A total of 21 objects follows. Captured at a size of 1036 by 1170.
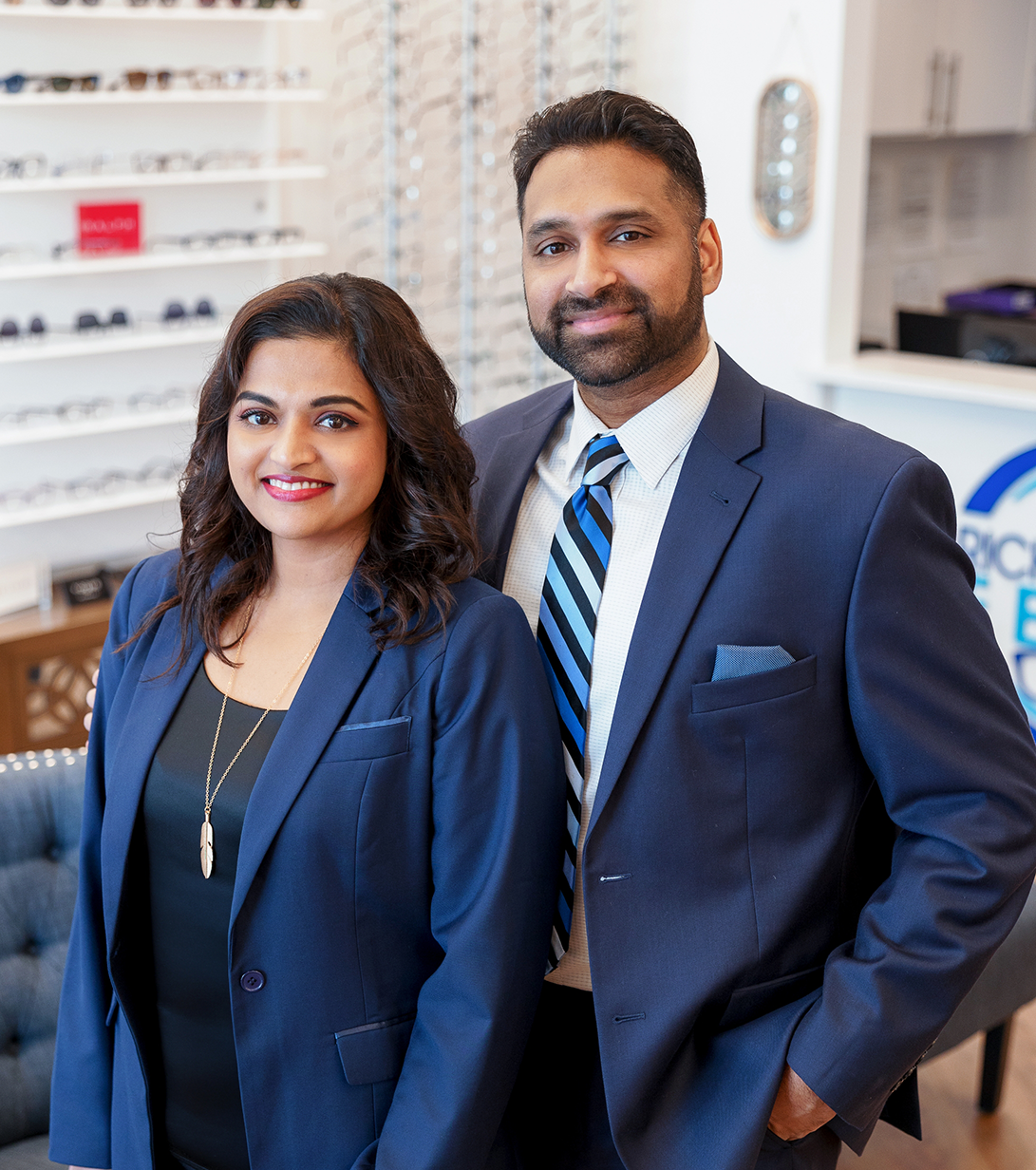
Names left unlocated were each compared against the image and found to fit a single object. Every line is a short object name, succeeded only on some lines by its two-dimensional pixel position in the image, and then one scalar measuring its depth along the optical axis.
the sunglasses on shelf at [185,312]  3.99
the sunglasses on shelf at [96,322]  3.82
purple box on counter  5.92
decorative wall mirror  4.33
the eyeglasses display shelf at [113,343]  3.66
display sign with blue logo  4.01
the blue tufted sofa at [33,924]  1.96
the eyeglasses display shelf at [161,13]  3.49
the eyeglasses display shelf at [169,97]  3.55
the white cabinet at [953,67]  5.31
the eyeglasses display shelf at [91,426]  3.72
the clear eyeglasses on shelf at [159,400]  4.07
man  1.42
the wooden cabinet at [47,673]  3.59
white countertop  3.91
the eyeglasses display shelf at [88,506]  3.76
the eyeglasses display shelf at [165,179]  3.54
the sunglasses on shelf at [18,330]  3.68
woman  1.41
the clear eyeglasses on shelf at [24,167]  3.60
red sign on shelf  3.77
